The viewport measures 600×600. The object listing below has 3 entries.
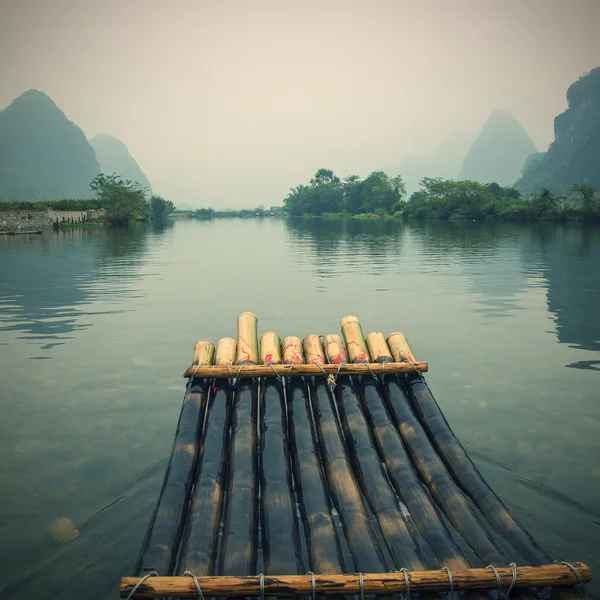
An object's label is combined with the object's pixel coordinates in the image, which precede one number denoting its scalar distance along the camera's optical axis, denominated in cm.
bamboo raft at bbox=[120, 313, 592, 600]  410
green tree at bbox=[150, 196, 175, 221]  16088
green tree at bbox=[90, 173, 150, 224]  10894
